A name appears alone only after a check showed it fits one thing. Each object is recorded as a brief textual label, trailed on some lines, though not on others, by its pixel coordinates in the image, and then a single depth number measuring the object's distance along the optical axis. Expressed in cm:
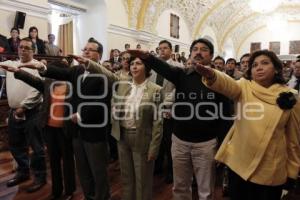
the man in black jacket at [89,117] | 183
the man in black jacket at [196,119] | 159
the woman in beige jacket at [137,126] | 175
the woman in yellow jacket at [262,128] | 127
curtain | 554
